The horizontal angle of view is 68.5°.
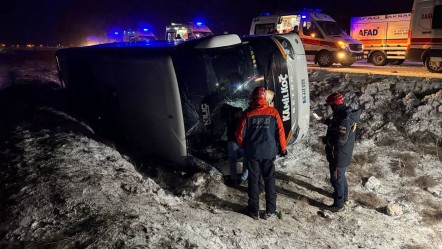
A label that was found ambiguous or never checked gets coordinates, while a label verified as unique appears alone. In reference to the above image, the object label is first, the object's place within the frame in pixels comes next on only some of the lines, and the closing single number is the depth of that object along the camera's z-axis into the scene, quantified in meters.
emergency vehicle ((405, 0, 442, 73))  10.52
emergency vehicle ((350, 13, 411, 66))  15.20
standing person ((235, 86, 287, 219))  3.90
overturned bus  4.52
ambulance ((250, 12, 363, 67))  13.30
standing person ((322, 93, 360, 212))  4.19
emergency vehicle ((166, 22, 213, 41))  21.16
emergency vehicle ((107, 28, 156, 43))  24.18
